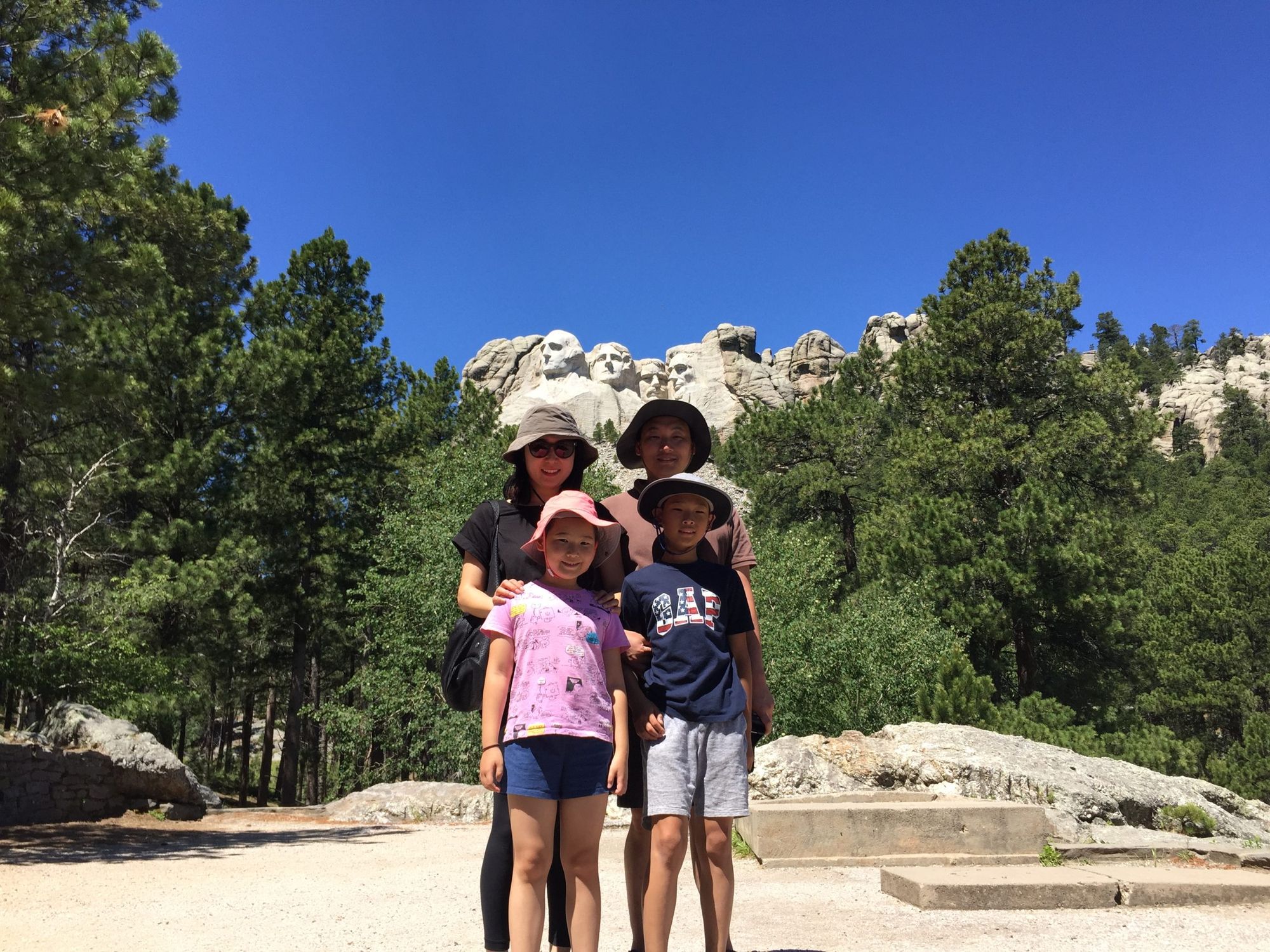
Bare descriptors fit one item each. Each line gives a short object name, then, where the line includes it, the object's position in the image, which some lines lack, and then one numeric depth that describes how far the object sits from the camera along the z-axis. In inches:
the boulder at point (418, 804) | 411.8
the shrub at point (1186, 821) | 280.4
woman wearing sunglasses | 100.1
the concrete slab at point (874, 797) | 264.7
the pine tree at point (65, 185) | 284.7
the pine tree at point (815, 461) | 909.8
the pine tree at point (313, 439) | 667.4
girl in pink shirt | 93.4
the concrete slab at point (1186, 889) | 173.6
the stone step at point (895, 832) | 225.8
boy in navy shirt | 103.7
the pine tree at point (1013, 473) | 649.6
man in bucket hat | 111.2
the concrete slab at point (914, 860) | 218.7
